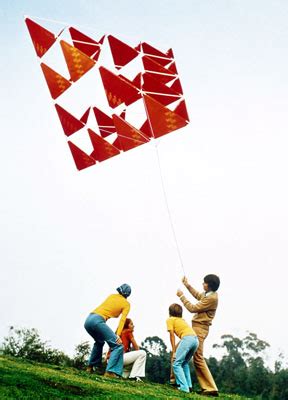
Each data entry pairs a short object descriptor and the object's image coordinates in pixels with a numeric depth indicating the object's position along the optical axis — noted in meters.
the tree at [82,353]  33.91
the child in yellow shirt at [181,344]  10.81
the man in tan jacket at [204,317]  11.13
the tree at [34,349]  32.92
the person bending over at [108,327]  11.13
